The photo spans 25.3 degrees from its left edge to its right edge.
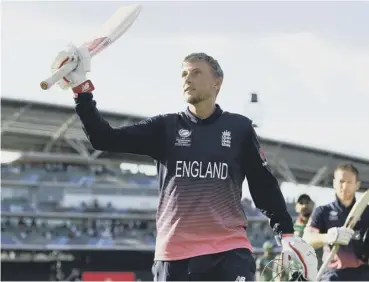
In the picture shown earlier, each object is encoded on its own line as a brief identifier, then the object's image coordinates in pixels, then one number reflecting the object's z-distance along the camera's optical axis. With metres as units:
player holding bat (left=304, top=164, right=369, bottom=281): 6.35
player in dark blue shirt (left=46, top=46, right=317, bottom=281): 3.92
